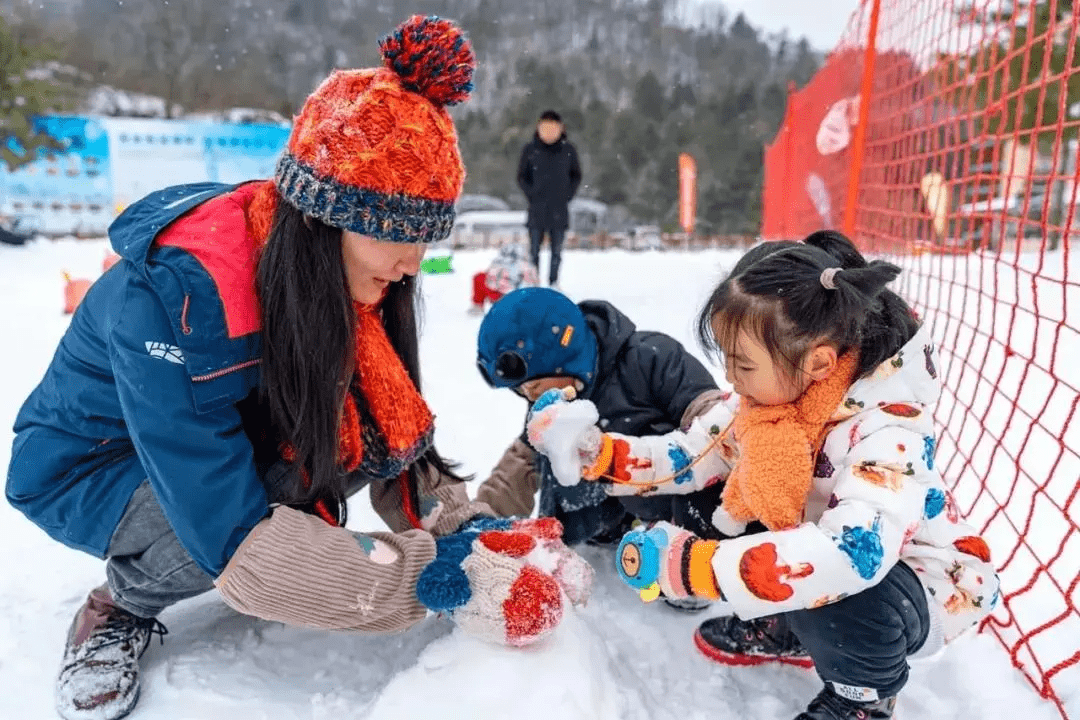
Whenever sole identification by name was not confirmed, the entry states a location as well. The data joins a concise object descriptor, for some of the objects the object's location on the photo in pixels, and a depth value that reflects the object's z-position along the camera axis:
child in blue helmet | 1.64
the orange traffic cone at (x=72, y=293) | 4.46
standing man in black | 5.78
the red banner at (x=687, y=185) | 14.28
